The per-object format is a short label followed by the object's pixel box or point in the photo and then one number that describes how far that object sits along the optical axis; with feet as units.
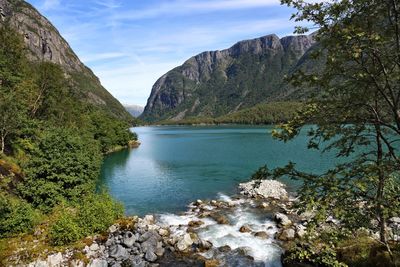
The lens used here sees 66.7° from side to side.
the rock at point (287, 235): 88.58
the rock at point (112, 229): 84.28
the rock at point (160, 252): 81.44
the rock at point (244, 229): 96.22
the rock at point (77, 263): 69.74
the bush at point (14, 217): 77.66
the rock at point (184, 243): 84.53
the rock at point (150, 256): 77.82
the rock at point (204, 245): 84.65
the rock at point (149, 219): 104.47
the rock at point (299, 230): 88.71
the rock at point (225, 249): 83.37
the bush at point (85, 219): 76.38
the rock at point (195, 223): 103.96
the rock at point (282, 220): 100.66
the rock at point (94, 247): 76.11
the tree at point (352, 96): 26.81
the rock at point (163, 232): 95.30
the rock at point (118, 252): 75.36
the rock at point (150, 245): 80.81
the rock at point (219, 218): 106.22
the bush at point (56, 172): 94.12
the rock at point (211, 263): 74.97
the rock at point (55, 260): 68.69
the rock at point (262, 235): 91.30
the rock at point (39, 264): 67.87
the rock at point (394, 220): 86.43
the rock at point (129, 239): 80.05
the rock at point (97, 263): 71.04
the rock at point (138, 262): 74.02
